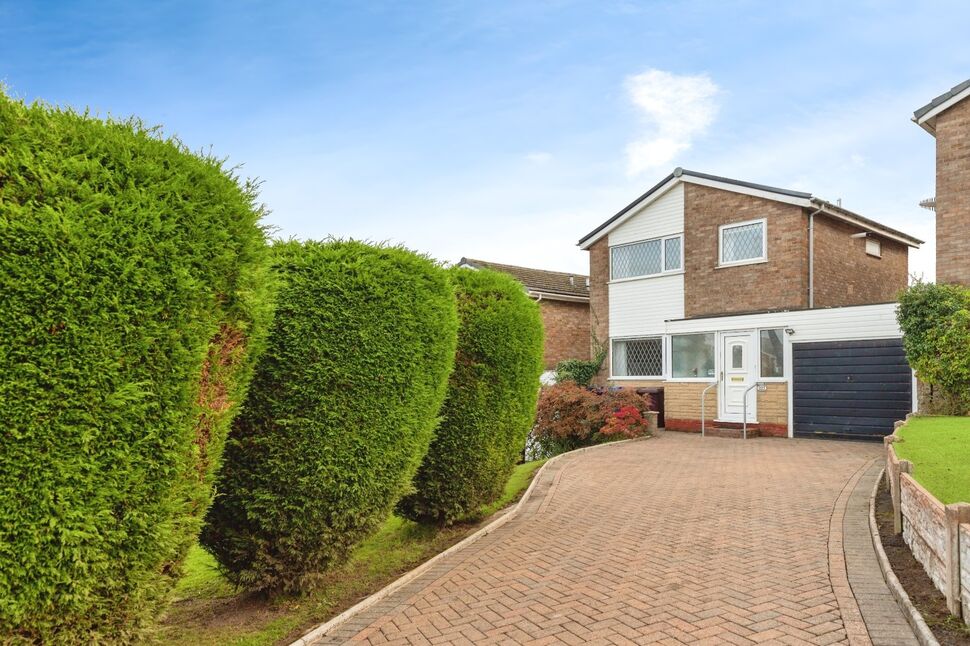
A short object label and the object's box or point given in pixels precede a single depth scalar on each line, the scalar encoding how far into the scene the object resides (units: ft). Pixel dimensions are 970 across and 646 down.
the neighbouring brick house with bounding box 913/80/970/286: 47.55
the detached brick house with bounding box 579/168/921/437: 47.37
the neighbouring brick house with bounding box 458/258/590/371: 83.76
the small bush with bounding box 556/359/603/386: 69.67
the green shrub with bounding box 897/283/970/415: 39.11
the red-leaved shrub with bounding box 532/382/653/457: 48.60
